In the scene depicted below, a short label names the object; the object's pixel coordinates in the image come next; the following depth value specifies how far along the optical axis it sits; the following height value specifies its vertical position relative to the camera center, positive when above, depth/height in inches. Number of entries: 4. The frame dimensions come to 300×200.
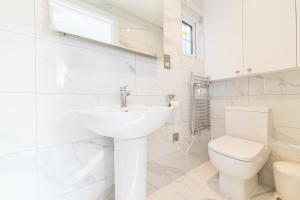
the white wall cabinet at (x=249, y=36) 54.2 +22.7
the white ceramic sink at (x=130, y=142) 32.9 -10.4
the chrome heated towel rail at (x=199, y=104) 77.1 -2.7
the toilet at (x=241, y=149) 51.1 -16.5
